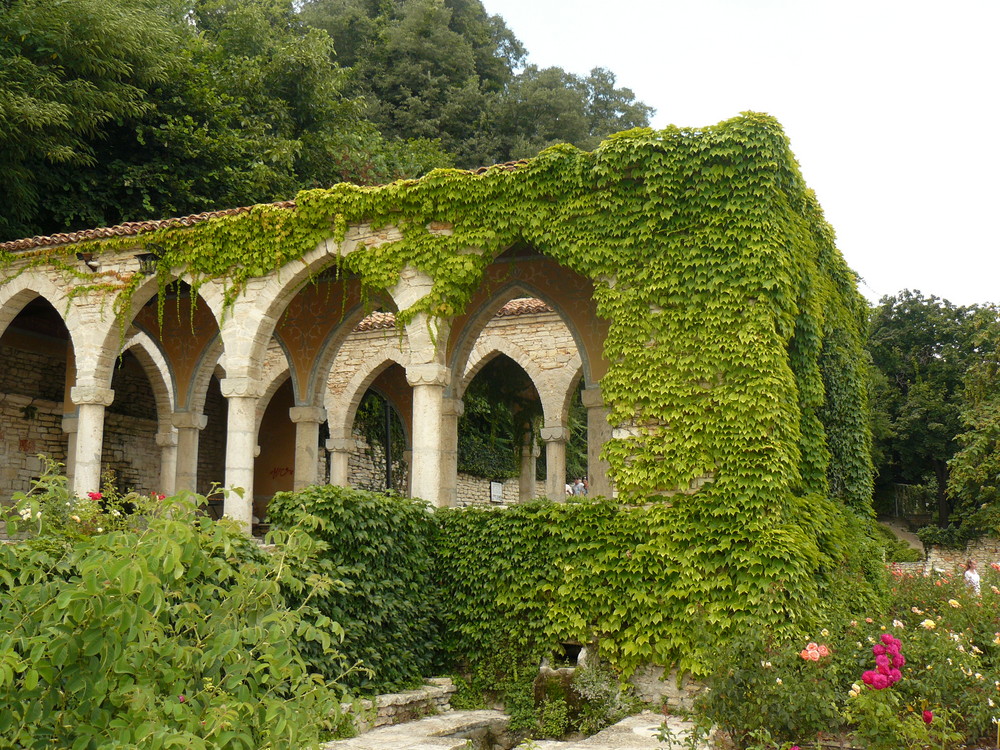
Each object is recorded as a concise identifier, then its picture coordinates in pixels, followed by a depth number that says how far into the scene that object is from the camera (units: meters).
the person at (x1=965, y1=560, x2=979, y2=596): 12.78
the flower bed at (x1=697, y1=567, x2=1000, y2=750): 5.77
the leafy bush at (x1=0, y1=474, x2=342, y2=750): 3.16
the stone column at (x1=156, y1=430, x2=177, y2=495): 15.16
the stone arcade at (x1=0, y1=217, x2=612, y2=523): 11.38
